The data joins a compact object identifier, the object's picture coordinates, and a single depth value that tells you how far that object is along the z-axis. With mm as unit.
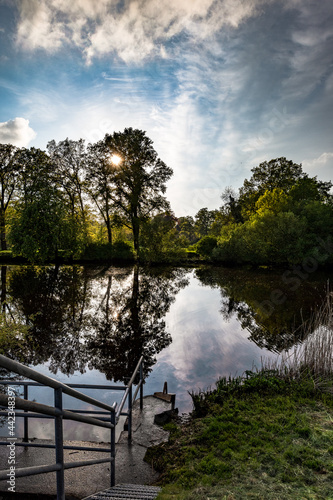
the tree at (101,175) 38969
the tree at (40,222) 28516
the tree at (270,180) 49594
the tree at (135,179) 38750
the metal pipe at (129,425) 4834
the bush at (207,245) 41344
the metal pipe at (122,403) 3767
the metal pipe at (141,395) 6034
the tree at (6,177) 36938
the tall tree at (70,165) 38209
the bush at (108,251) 36594
